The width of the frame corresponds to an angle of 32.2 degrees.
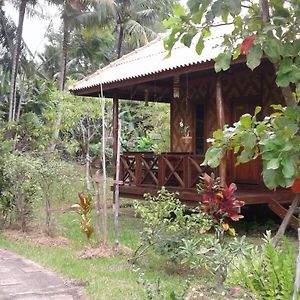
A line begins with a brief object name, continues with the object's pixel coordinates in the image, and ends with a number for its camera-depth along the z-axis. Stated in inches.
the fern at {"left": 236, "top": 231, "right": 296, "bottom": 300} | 140.6
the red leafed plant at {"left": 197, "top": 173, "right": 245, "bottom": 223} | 233.9
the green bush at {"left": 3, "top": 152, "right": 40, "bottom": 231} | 368.3
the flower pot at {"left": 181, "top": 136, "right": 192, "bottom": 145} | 500.1
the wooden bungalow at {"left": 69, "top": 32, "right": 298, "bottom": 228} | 392.3
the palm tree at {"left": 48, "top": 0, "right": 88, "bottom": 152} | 785.6
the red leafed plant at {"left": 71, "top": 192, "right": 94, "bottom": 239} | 322.0
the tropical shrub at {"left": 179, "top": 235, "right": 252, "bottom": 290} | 202.1
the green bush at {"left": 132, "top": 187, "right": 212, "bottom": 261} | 251.4
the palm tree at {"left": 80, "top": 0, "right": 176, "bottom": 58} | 852.6
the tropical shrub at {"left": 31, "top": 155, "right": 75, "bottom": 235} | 360.5
